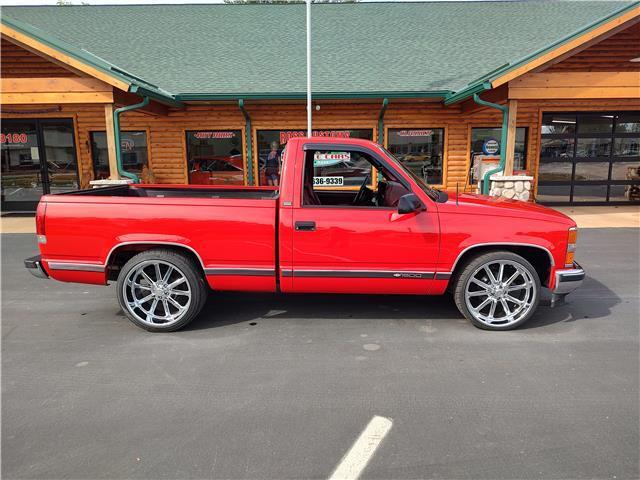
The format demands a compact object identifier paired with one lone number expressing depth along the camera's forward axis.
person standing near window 13.06
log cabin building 12.00
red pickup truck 4.16
